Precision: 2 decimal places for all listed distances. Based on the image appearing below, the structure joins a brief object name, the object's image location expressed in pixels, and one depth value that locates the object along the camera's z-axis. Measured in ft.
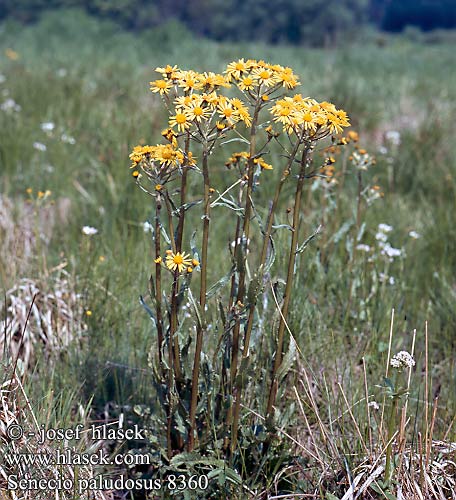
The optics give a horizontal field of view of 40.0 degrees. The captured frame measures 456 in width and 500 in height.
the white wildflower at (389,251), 7.77
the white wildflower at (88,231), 6.94
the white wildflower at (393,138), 12.18
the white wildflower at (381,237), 7.95
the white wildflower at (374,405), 5.53
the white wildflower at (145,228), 8.16
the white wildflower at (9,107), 13.38
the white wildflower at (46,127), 10.96
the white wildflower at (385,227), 8.07
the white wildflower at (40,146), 10.56
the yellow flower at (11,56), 22.99
